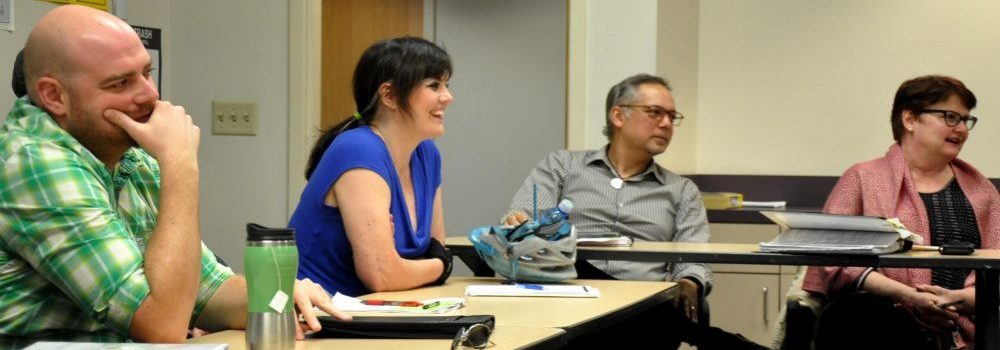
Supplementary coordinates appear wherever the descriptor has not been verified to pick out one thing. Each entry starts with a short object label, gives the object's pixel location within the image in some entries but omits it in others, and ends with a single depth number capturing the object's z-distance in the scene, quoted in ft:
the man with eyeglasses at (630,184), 13.34
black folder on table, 6.68
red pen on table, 7.89
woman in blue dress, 9.30
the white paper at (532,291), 9.21
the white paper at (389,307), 7.71
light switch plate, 16.12
